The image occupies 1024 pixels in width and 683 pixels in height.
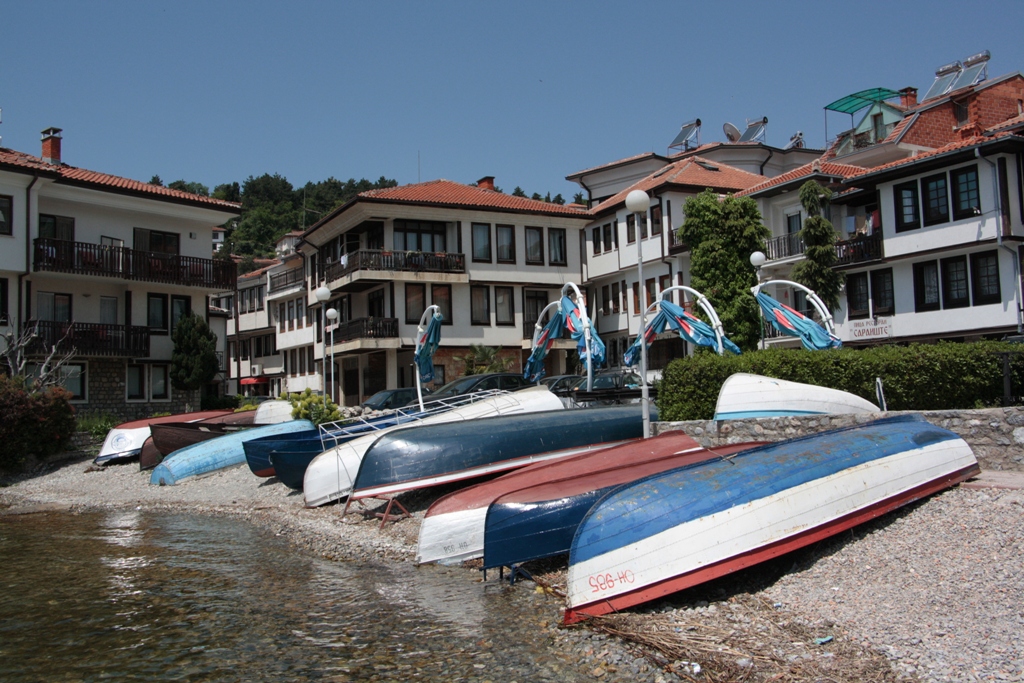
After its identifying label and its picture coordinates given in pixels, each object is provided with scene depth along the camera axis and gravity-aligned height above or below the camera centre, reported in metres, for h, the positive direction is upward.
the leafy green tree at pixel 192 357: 35.06 +1.68
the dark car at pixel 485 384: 26.59 +0.09
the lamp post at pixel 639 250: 13.66 +2.50
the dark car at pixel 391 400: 29.83 -0.37
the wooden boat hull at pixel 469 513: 11.63 -1.82
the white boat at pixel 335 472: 16.86 -1.66
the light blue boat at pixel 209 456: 22.88 -1.73
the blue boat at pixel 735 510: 8.50 -1.47
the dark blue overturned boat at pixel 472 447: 14.92 -1.17
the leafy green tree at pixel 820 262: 31.80 +4.46
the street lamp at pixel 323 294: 24.02 +2.88
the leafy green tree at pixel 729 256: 31.39 +4.77
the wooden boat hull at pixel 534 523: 10.24 -1.74
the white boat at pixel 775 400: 14.22 -0.41
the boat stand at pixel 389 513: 14.82 -2.34
